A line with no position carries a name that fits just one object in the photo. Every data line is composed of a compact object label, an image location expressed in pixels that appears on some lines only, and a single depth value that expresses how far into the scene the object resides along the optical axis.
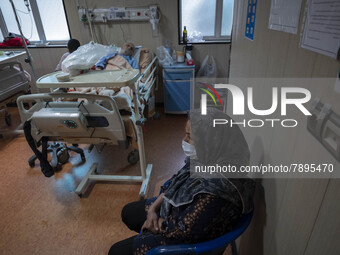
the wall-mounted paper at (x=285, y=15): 0.68
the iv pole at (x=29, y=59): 2.70
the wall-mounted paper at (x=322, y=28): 0.49
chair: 0.90
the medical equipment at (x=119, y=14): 3.35
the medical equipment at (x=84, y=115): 1.55
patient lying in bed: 2.75
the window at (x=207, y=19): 3.42
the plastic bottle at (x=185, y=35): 3.42
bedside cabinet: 3.31
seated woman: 0.93
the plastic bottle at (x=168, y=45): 3.52
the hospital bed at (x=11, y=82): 2.82
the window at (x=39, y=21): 3.69
